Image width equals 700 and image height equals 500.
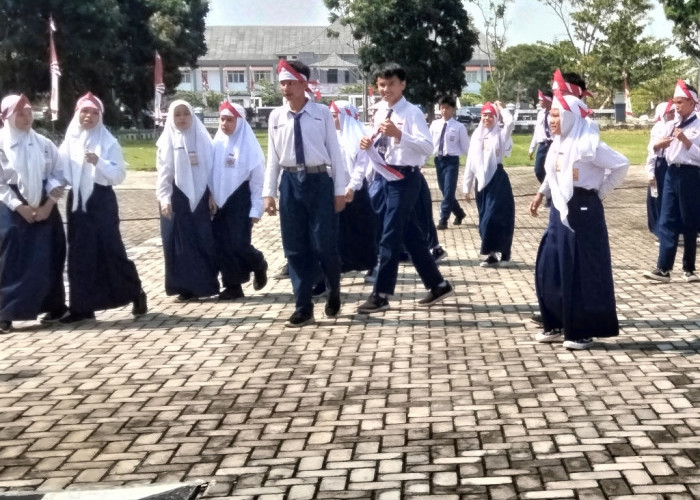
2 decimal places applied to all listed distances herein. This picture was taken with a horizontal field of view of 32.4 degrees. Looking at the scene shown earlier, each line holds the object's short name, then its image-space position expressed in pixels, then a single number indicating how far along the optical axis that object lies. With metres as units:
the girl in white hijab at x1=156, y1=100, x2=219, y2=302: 10.11
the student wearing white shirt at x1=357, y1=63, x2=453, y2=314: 9.08
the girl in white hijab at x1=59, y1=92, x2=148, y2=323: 9.27
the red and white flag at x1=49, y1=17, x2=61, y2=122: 29.25
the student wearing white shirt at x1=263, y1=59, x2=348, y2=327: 8.74
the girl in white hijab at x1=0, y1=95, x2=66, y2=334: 9.00
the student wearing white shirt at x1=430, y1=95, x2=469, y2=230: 15.59
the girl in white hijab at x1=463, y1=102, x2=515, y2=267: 12.44
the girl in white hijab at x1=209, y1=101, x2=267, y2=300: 10.37
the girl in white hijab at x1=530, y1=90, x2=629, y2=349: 7.57
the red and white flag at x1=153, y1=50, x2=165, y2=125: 31.66
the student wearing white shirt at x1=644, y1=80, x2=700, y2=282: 10.84
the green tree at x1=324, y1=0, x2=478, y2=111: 54.25
